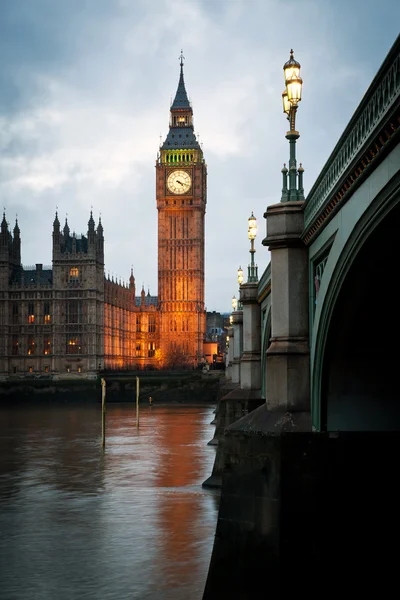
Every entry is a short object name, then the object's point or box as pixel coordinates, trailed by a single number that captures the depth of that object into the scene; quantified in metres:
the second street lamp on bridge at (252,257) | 29.28
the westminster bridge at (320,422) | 12.94
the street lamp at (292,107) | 14.46
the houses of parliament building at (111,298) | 133.88
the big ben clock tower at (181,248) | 155.38
